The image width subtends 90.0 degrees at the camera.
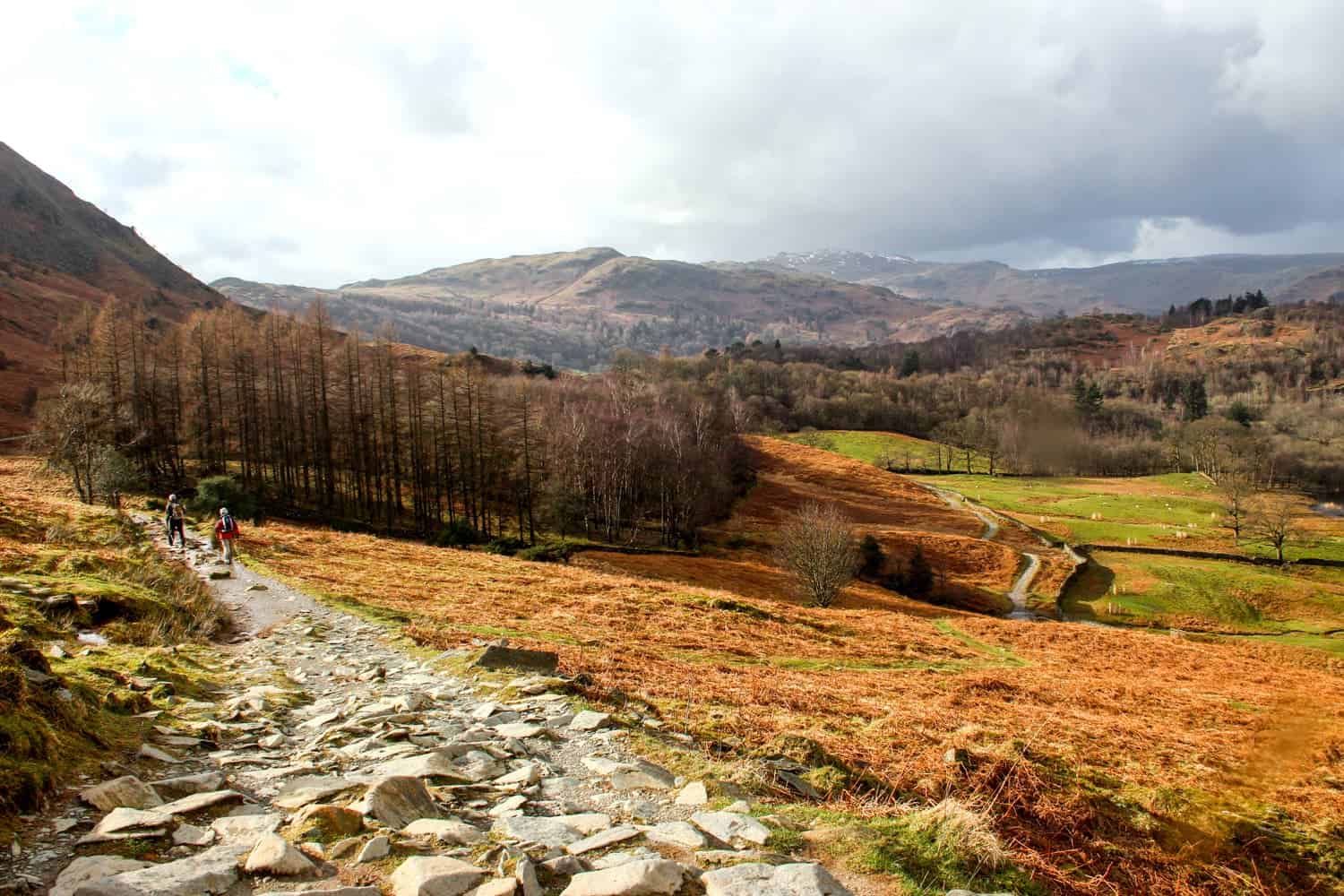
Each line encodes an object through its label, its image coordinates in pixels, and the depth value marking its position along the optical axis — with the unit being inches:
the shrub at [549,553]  1871.3
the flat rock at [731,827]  227.0
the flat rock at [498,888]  179.6
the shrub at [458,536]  2006.6
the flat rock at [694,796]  259.1
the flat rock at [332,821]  210.7
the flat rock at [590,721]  348.5
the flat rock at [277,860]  183.0
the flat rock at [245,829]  202.2
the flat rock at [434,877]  179.6
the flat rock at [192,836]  197.5
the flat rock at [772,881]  189.8
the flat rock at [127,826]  191.6
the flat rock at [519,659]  465.4
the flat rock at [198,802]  212.5
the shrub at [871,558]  2785.4
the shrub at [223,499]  1704.0
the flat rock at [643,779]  276.2
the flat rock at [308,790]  234.5
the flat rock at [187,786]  233.8
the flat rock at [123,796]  209.9
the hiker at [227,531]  962.5
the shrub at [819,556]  1975.9
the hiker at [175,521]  1074.1
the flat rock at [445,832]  212.2
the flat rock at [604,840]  212.5
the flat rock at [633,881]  184.5
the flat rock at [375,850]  195.7
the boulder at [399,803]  221.1
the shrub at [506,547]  1971.5
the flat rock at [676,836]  221.0
